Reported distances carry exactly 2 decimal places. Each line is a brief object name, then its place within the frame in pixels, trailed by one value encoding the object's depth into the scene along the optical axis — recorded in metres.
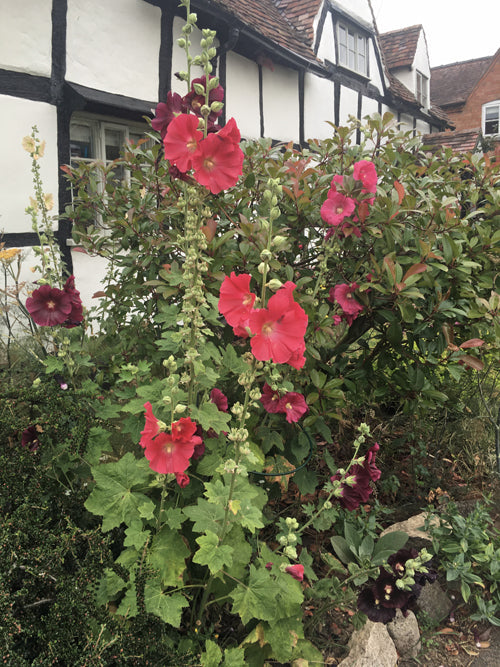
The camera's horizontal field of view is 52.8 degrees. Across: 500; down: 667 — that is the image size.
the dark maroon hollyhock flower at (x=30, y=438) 1.70
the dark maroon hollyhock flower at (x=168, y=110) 1.72
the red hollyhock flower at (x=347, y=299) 1.89
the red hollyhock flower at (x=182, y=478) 1.37
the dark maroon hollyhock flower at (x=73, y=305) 1.92
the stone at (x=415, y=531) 2.13
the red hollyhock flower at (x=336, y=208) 1.84
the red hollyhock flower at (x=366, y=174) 1.84
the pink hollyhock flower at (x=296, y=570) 1.44
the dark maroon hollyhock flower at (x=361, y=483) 1.77
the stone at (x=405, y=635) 1.86
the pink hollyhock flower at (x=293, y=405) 1.61
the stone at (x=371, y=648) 1.66
